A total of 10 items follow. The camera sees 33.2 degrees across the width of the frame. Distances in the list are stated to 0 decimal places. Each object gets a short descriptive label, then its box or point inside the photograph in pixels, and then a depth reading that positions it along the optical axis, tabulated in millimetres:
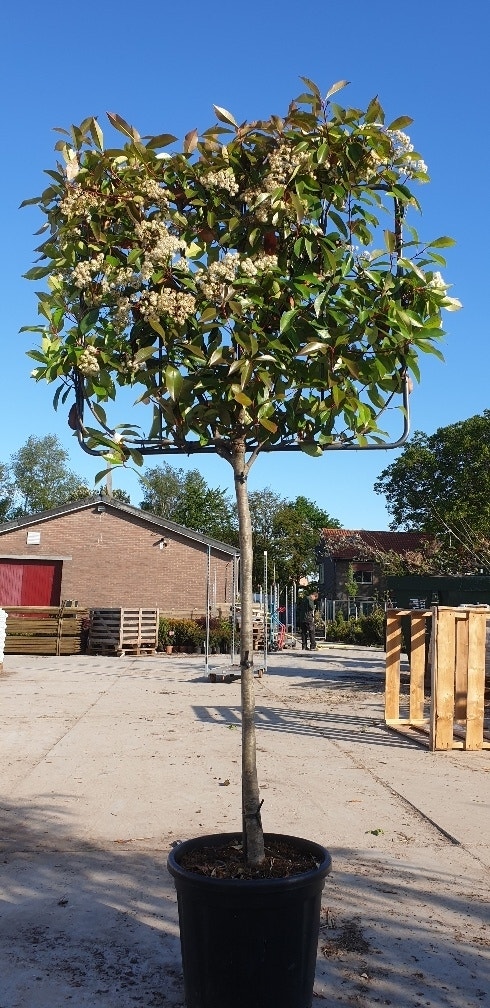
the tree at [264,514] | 47469
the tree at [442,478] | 38156
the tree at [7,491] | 68062
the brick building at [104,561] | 28562
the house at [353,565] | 54781
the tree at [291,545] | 47438
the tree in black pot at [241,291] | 3268
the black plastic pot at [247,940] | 2938
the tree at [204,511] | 57438
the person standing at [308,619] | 25656
